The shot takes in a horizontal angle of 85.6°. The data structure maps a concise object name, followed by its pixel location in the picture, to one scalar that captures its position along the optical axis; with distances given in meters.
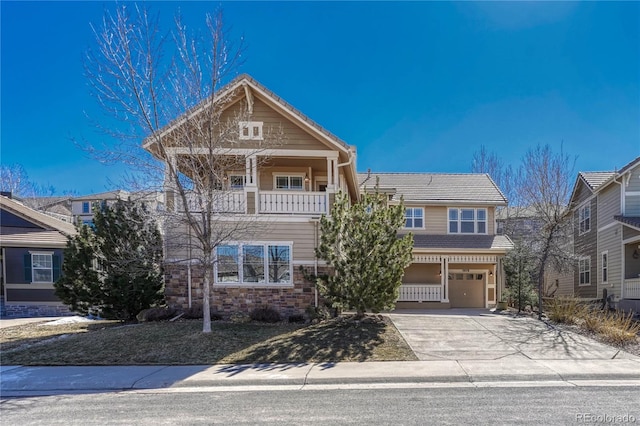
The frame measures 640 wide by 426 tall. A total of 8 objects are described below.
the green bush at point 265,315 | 11.77
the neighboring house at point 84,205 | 34.84
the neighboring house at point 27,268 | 16.58
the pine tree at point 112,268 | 11.66
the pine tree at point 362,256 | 10.18
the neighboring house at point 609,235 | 15.30
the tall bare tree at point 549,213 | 13.90
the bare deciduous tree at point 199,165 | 9.59
